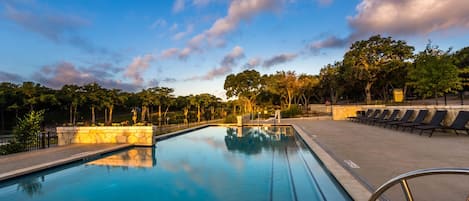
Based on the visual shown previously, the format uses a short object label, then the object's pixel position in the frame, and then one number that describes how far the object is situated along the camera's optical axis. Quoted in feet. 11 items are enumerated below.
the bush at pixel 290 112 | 82.64
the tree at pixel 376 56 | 90.63
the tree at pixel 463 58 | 81.38
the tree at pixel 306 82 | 99.15
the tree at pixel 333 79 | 108.06
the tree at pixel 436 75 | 51.37
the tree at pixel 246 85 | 111.45
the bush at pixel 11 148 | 24.97
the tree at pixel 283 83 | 98.58
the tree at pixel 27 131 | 26.30
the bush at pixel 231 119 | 69.65
